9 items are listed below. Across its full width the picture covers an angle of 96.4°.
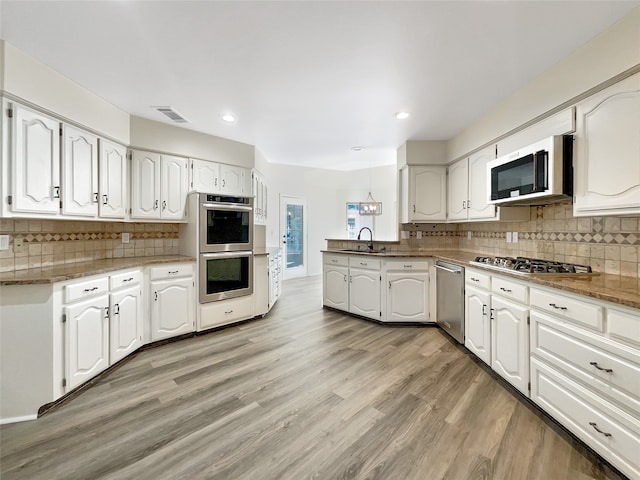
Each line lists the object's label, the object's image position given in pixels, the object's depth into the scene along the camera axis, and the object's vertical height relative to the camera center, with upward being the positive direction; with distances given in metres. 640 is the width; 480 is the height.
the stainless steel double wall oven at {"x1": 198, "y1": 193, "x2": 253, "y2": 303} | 3.27 -0.08
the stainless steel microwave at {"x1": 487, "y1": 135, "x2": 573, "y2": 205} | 2.00 +0.52
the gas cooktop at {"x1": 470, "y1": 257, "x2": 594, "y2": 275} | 2.09 -0.21
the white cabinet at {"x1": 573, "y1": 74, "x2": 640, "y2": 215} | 1.62 +0.54
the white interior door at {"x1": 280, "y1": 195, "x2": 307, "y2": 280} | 6.48 +0.12
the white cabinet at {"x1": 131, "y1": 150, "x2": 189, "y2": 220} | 3.13 +0.61
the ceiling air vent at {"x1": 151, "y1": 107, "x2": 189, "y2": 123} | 2.90 +1.33
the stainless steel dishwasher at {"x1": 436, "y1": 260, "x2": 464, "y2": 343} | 2.90 -0.64
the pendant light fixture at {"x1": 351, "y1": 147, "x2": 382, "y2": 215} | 5.75 +0.64
